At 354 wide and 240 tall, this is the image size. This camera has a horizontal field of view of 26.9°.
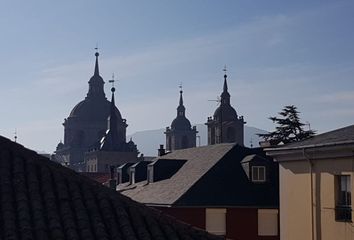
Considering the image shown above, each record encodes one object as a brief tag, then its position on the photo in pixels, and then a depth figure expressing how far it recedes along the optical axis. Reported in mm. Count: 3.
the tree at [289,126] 62603
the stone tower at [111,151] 124250
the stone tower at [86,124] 140000
